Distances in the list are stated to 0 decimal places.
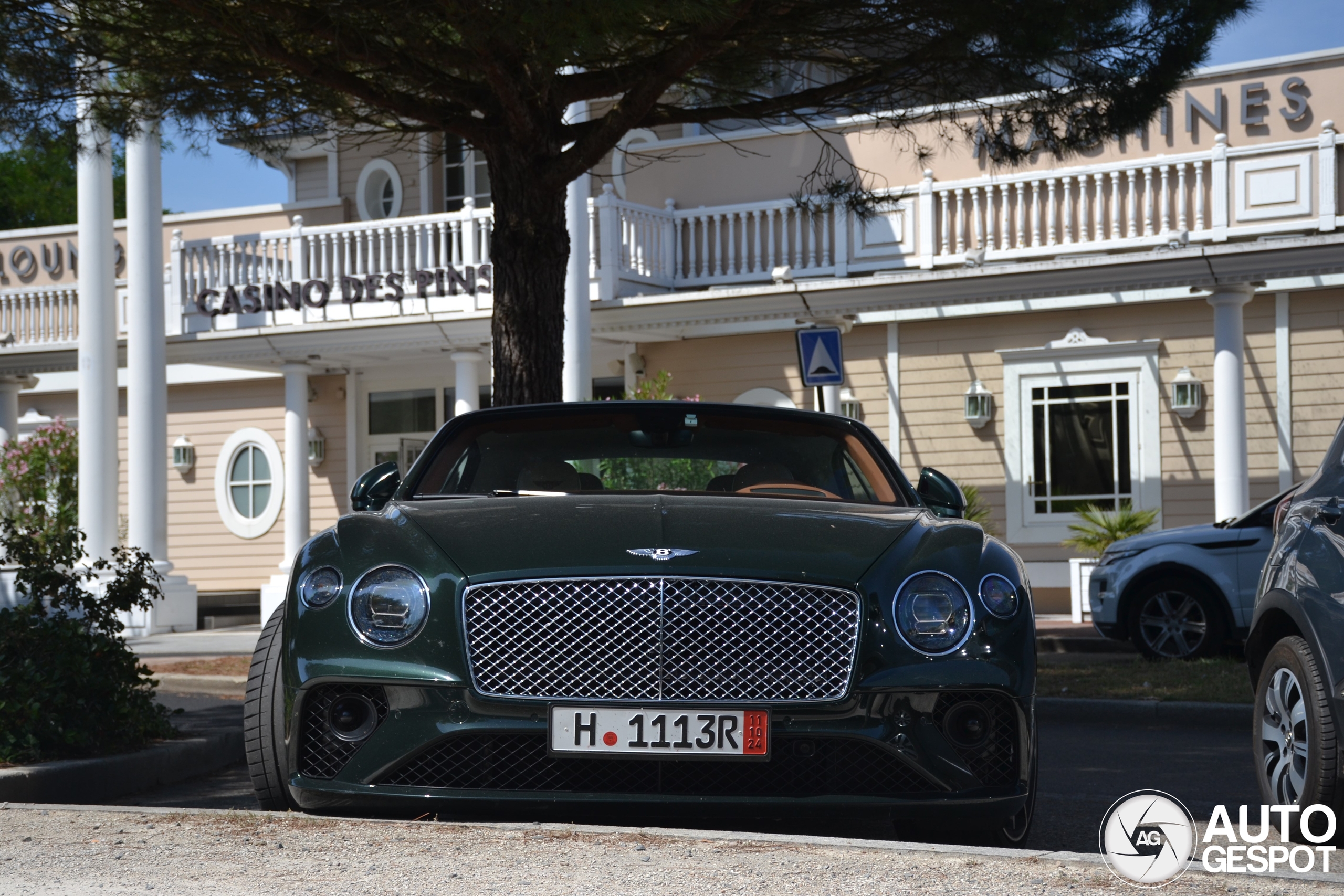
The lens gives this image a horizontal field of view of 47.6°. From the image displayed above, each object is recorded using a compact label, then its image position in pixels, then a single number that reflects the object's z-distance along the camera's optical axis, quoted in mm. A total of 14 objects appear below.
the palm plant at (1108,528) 16203
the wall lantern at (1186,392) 17828
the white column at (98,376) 17953
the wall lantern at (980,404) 18812
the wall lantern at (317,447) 23969
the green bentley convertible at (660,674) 3898
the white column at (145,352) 18016
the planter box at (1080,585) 16719
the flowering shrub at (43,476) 22188
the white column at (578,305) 17047
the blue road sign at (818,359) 13555
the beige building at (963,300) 17062
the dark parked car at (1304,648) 4547
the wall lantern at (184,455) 24938
